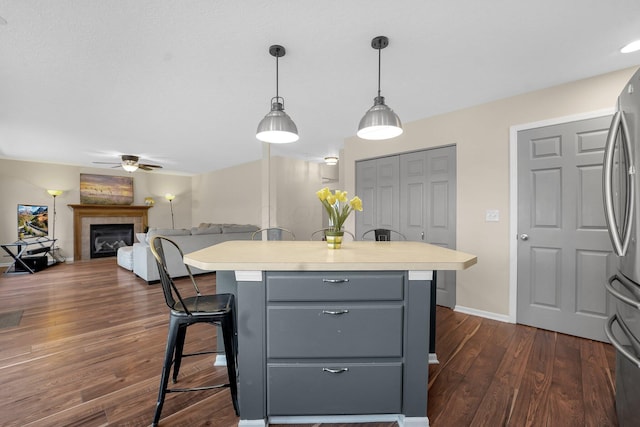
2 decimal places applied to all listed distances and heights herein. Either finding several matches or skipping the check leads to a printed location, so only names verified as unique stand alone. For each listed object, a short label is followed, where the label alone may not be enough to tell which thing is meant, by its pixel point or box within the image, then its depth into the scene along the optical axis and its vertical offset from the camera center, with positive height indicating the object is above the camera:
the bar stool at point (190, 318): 1.40 -0.56
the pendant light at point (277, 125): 1.97 +0.63
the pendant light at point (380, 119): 1.89 +0.65
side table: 5.19 -0.91
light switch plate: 2.97 -0.03
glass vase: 1.86 -0.18
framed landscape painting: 7.00 +0.58
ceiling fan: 5.54 +1.01
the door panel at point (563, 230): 2.43 -0.16
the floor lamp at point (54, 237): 6.34 -0.63
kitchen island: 1.37 -0.64
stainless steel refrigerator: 1.09 -0.08
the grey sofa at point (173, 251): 4.33 -0.62
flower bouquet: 1.83 +0.01
